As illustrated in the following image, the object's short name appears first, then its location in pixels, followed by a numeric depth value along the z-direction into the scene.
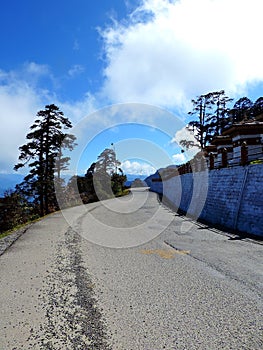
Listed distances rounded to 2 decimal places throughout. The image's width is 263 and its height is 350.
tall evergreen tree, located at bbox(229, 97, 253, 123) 34.12
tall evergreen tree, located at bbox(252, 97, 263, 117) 33.09
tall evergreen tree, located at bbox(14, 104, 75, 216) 22.31
